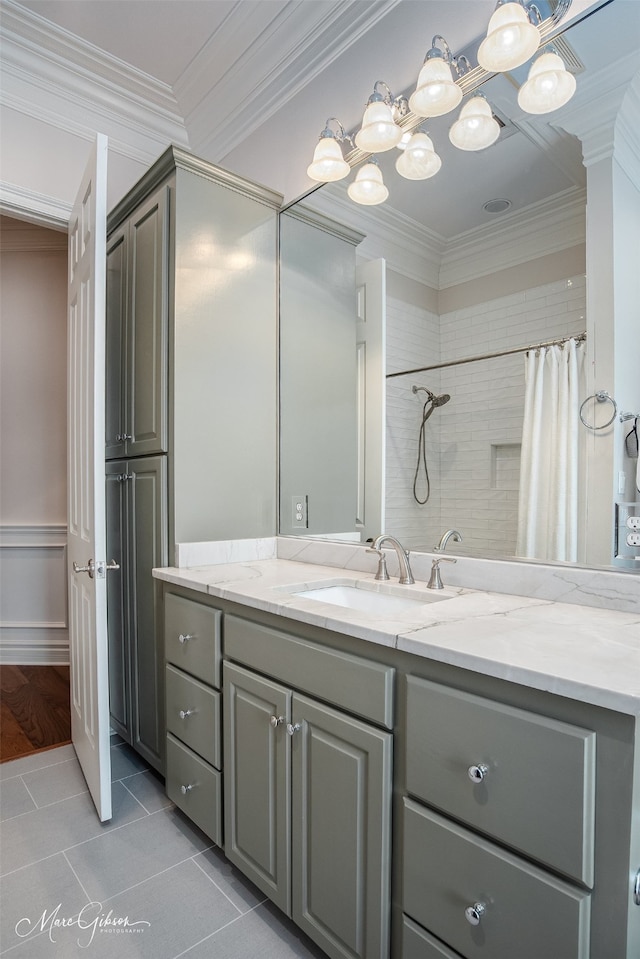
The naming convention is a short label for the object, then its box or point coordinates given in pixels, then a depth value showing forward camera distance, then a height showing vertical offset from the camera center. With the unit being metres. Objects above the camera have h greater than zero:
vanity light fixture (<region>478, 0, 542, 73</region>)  1.36 +1.13
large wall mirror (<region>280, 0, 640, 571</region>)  1.27 +0.42
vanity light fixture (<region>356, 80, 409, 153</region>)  1.73 +1.15
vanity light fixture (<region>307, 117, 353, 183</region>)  1.93 +1.14
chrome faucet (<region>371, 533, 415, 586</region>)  1.58 -0.29
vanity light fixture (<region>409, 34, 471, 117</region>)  1.54 +1.14
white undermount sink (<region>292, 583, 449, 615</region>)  1.53 -0.40
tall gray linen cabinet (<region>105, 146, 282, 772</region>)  1.92 +0.30
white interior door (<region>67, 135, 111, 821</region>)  1.75 -0.05
